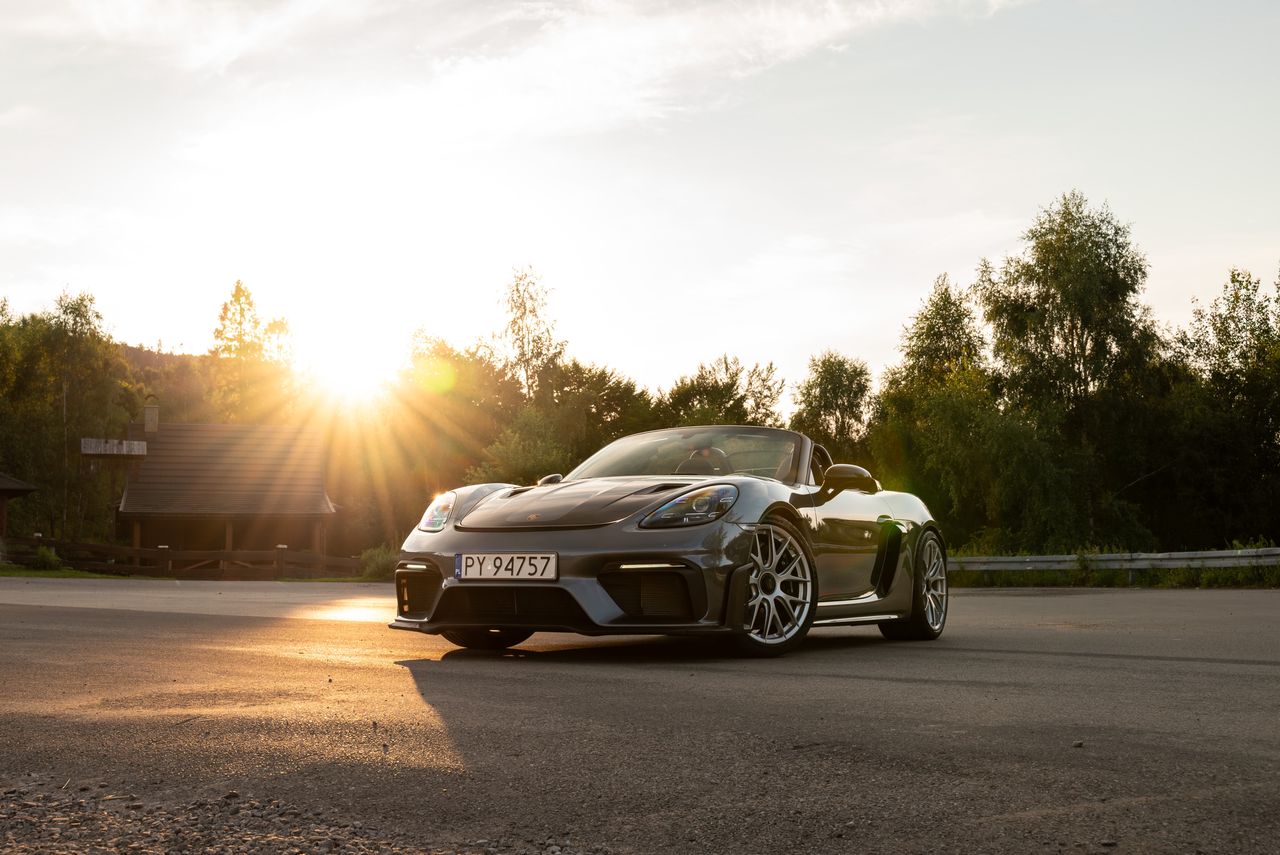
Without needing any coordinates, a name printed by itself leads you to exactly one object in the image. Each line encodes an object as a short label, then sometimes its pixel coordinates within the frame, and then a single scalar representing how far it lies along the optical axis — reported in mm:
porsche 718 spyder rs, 6805
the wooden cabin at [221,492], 50562
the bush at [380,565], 32469
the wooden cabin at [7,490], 47062
